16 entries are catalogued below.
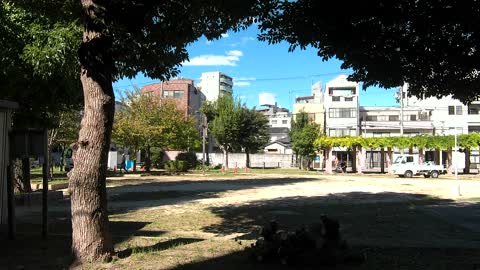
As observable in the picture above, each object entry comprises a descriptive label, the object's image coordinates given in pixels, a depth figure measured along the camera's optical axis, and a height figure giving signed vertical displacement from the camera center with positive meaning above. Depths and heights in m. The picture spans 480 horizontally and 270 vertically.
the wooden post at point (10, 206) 9.55 -0.99
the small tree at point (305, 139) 62.77 +1.79
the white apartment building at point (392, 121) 82.88 +5.49
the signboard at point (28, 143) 9.86 +0.22
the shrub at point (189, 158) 51.18 -0.44
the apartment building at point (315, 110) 96.25 +8.39
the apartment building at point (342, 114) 87.06 +6.86
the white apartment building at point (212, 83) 139.75 +19.70
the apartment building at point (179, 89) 91.38 +11.76
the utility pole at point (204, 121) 51.58 +4.02
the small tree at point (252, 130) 63.63 +2.97
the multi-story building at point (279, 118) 139.12 +9.82
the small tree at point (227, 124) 62.41 +3.66
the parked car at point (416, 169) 45.09 -1.43
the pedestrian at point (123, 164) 49.12 -1.04
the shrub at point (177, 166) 47.44 -1.16
